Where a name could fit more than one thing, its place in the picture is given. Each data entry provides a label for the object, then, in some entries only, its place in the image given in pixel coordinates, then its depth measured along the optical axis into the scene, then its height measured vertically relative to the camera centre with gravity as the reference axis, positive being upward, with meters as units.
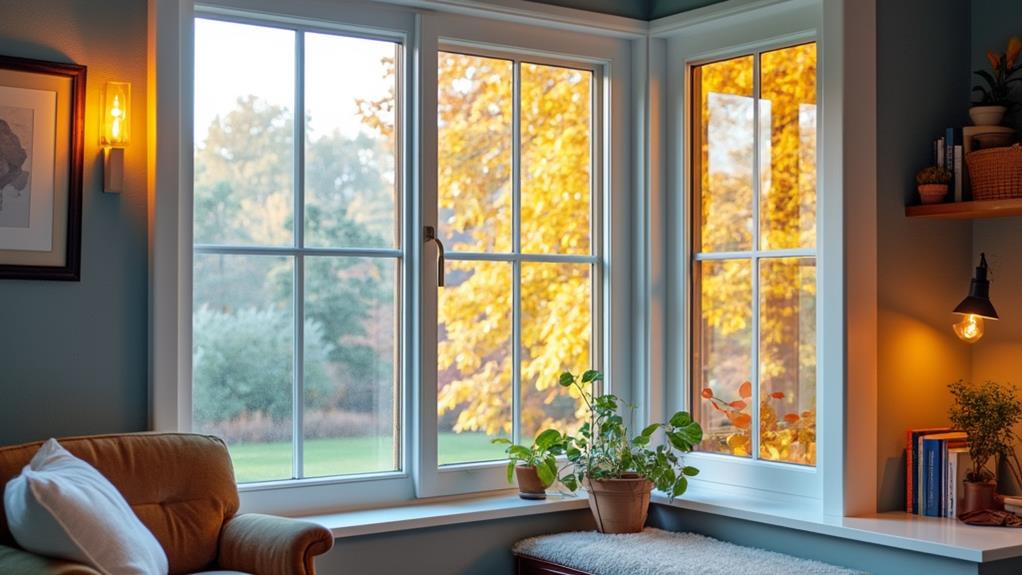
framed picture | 3.07 +0.33
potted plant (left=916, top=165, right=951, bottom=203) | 3.60 +0.34
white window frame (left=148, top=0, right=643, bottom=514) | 3.26 +0.30
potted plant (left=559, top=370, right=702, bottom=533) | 3.77 -0.59
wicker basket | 3.47 +0.36
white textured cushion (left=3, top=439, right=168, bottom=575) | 2.46 -0.51
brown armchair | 2.91 -0.58
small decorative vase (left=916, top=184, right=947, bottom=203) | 3.60 +0.31
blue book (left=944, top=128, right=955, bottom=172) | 3.64 +0.45
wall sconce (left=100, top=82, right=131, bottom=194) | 3.14 +0.44
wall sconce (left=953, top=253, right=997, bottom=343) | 3.52 -0.06
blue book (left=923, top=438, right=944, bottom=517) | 3.52 -0.58
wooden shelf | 3.45 +0.25
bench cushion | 3.31 -0.81
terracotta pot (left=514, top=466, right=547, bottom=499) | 3.90 -0.67
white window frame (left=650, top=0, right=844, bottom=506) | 3.57 +0.23
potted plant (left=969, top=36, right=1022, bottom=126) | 3.60 +0.65
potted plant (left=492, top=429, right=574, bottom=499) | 3.87 -0.58
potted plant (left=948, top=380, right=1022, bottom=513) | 3.44 -0.43
